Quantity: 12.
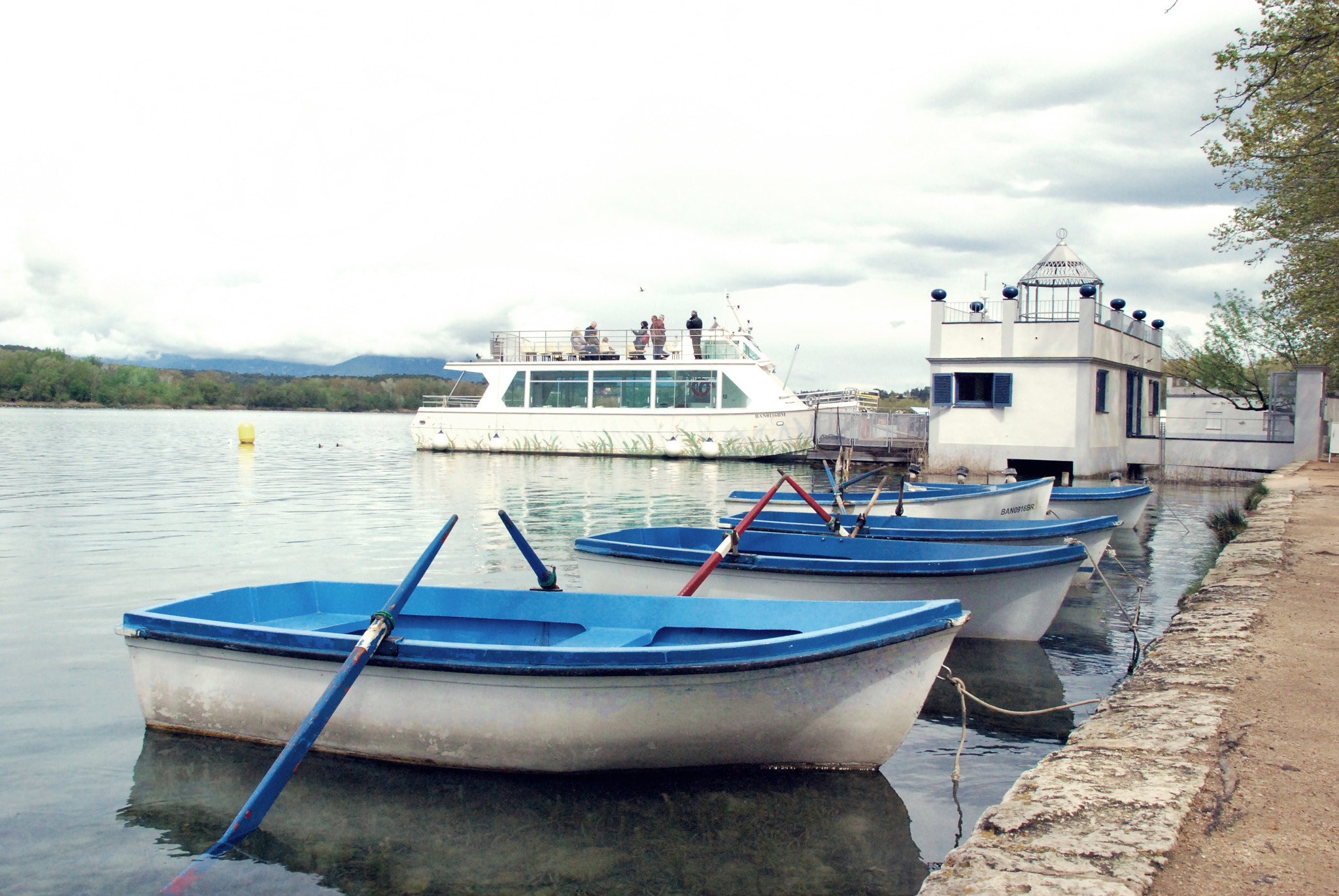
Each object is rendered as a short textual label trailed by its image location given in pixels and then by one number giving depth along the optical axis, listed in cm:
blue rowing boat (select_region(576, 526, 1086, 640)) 794
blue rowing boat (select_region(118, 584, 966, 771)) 507
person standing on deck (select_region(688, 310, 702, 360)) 3603
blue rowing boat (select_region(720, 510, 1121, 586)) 989
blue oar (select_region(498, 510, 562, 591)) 843
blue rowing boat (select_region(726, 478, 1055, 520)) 1359
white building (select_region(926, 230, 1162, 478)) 2269
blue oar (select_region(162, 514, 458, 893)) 460
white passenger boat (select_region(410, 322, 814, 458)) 3522
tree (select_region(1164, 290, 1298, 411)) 3388
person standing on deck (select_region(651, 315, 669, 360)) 3756
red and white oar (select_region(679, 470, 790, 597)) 726
